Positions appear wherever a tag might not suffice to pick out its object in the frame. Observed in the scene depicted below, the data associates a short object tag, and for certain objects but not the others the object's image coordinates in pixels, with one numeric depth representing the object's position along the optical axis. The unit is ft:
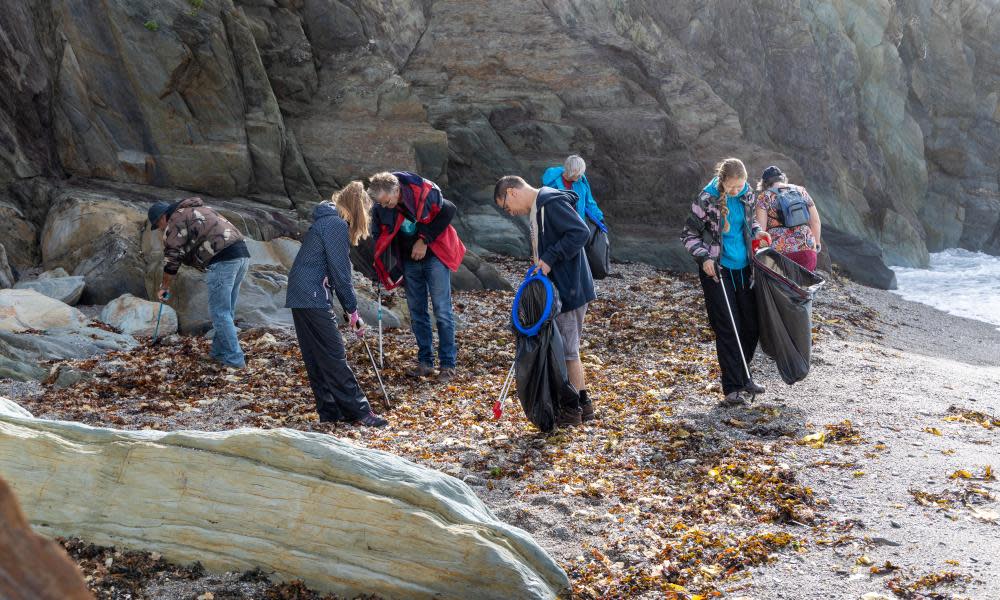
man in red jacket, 25.12
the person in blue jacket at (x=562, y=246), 20.29
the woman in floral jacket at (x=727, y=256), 23.06
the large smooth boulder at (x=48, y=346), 25.81
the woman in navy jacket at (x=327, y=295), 20.84
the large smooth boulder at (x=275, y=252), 37.32
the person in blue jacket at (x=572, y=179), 28.58
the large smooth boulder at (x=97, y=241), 36.06
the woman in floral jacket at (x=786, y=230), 26.43
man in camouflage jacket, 26.73
